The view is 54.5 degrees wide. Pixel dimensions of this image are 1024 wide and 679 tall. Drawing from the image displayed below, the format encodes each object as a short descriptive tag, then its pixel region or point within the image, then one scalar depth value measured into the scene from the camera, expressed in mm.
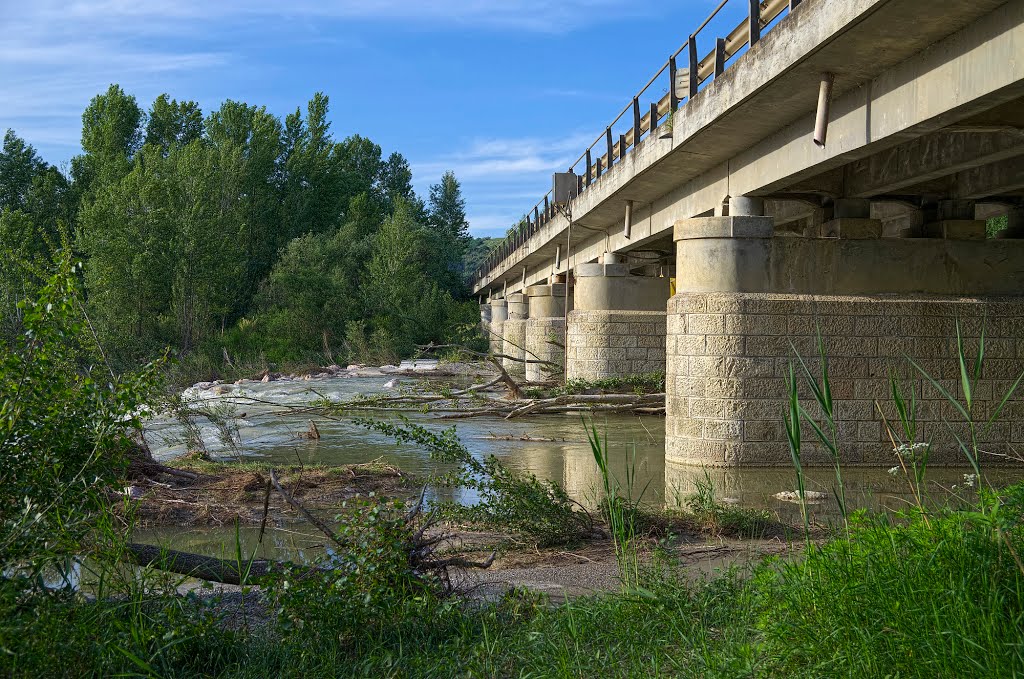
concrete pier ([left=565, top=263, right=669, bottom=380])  22734
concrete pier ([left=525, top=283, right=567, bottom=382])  30641
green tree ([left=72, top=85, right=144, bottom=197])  61156
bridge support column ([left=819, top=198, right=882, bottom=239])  13492
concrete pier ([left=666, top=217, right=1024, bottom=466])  12680
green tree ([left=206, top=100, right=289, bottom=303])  57625
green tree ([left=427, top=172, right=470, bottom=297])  69544
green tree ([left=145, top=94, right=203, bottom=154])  65250
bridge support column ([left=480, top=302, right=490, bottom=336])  60103
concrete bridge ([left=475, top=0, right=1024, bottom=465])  10102
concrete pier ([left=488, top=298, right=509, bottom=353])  45875
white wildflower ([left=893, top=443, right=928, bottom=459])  4777
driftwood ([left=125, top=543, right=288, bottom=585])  5695
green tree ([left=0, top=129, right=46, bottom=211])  63188
